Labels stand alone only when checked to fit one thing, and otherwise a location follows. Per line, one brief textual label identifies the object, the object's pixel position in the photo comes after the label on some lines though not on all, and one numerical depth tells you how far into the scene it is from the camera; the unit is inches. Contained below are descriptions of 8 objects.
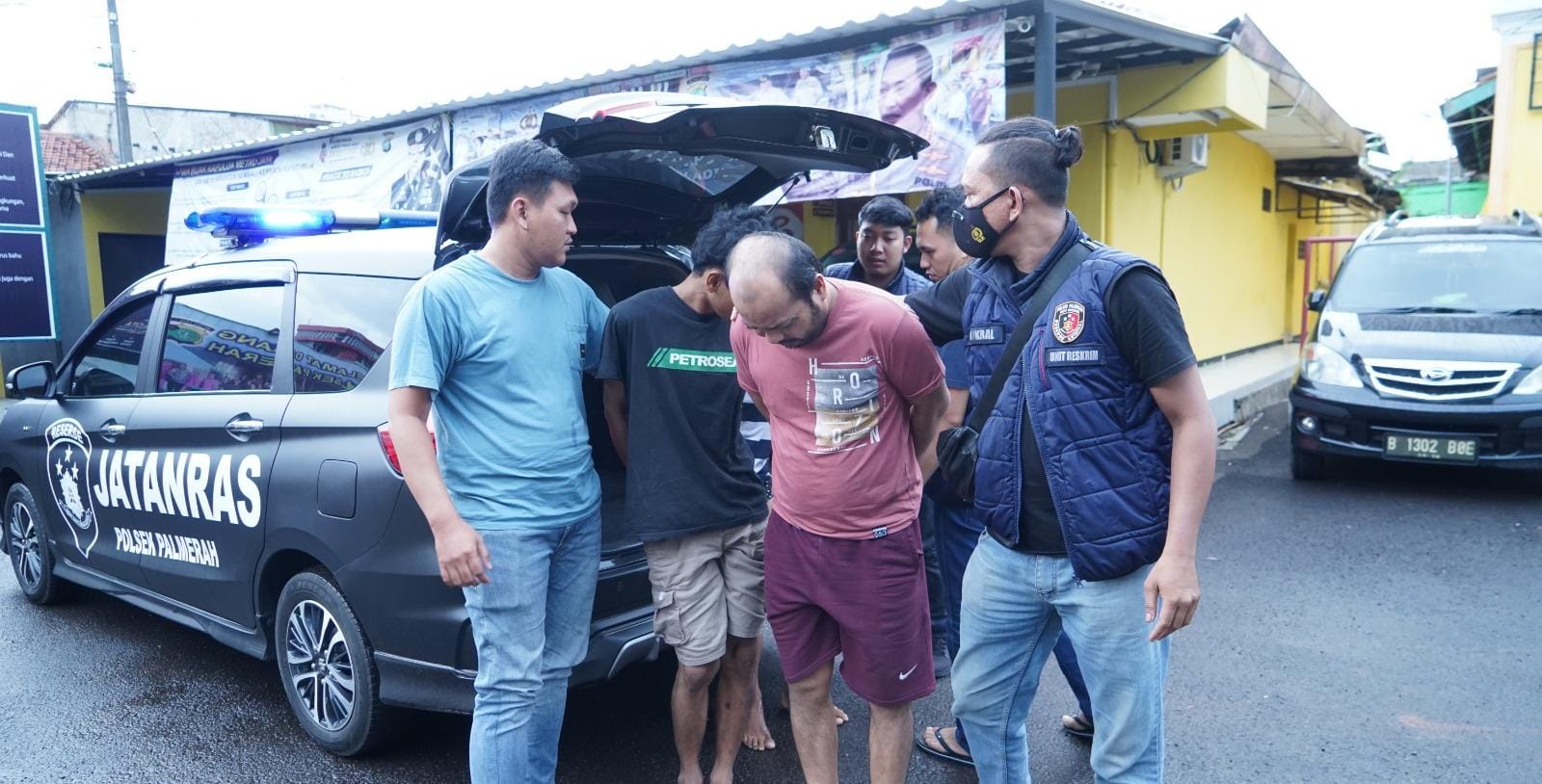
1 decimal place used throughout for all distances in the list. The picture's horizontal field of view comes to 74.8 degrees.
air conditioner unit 407.2
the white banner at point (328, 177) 399.2
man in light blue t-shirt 101.8
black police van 115.6
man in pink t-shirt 101.0
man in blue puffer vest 82.0
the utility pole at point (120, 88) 669.3
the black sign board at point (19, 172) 479.2
